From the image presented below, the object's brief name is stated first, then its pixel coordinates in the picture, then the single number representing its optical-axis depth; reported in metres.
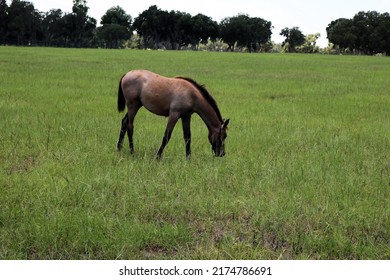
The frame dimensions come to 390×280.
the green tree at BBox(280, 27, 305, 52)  134.30
